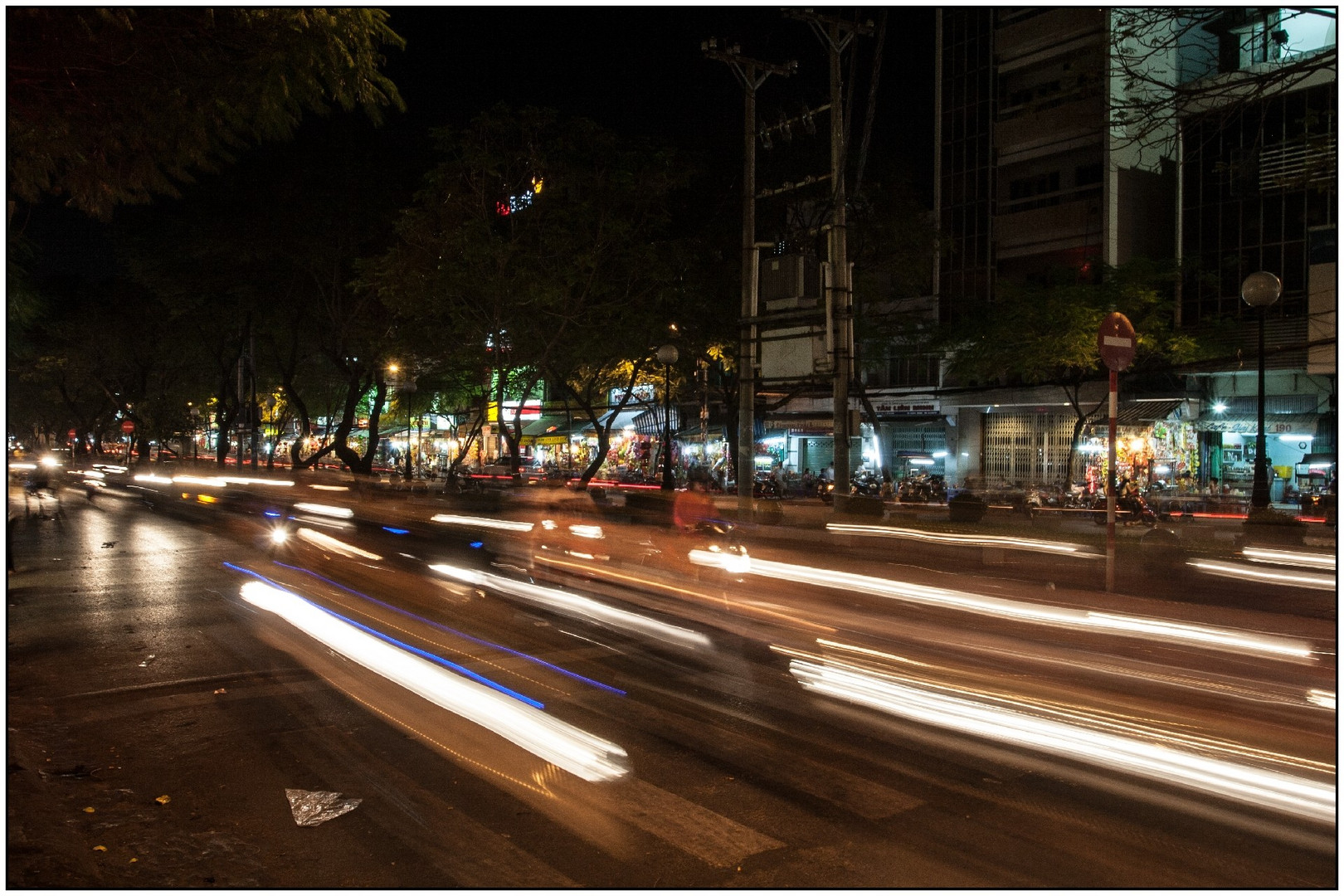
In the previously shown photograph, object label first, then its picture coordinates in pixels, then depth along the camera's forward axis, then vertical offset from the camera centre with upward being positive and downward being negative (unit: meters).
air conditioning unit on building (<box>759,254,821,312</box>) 17.89 +3.31
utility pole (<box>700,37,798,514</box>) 19.42 +4.26
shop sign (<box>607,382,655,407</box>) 45.73 +2.83
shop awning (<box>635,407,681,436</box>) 45.56 +1.28
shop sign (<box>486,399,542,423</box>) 59.36 +2.15
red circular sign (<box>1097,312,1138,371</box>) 12.52 +1.47
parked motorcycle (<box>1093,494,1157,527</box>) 22.45 -1.65
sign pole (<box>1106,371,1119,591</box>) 12.23 -0.78
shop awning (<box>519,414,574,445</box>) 52.69 +1.03
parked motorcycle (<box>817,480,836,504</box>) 29.19 -1.51
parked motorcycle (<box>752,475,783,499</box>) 33.22 -1.58
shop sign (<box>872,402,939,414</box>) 38.94 +1.74
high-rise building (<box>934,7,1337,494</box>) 29.95 +8.48
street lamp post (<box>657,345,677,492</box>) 24.95 +1.36
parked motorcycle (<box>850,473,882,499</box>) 30.90 -1.37
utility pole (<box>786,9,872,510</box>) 18.19 +3.65
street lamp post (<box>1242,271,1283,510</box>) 17.17 +2.90
